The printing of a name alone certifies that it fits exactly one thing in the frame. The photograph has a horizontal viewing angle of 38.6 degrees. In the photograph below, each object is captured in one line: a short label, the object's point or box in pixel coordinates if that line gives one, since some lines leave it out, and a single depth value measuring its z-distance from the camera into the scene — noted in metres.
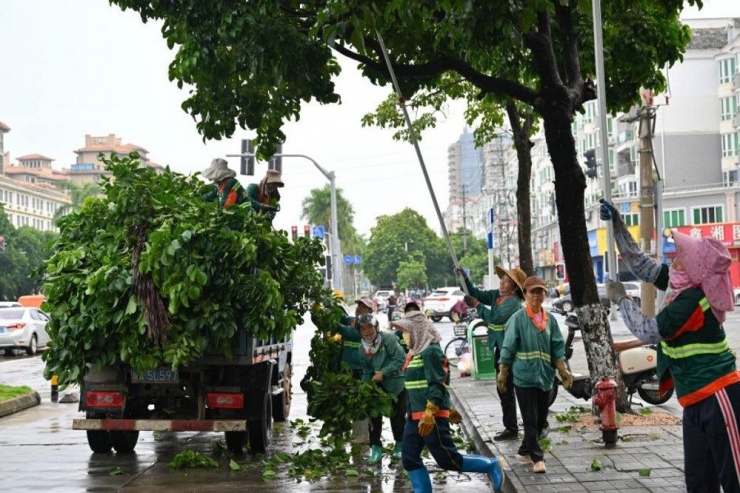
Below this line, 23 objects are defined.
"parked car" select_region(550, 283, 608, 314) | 41.38
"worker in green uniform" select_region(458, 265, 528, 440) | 11.20
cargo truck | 10.47
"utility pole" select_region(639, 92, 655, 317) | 19.47
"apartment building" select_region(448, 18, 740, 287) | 66.00
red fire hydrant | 10.09
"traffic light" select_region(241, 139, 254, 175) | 30.33
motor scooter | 13.31
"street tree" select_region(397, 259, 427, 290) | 122.00
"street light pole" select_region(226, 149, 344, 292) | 44.09
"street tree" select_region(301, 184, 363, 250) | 109.94
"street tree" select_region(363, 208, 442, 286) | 130.12
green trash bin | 18.69
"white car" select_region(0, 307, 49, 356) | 31.34
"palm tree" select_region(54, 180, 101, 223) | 120.18
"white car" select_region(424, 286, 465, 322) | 51.44
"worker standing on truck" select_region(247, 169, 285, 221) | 12.31
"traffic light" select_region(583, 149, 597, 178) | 26.28
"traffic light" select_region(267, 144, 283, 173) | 32.81
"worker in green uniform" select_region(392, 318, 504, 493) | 7.79
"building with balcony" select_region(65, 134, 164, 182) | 197.55
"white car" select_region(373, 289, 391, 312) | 72.84
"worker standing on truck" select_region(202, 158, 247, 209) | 11.51
